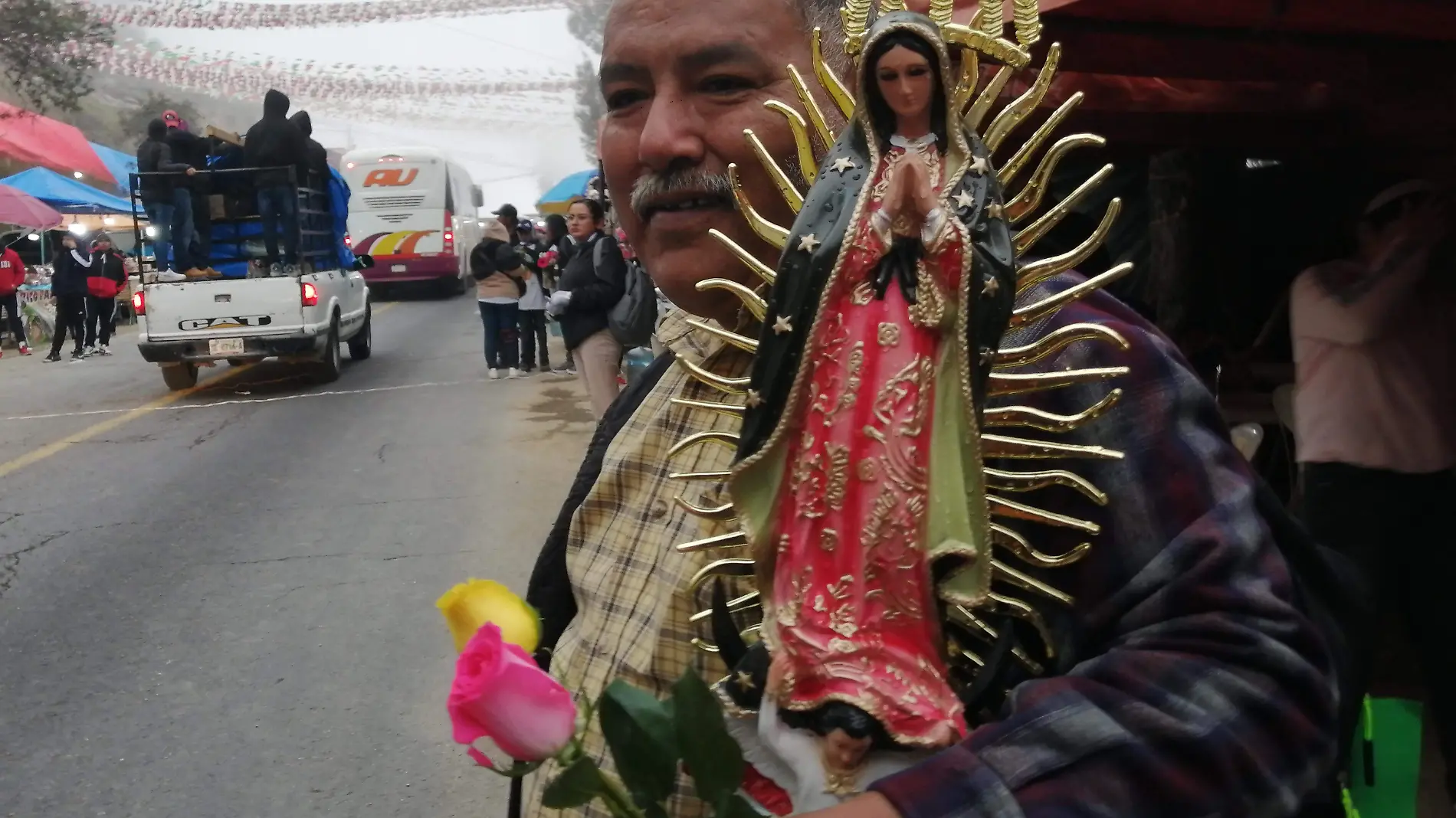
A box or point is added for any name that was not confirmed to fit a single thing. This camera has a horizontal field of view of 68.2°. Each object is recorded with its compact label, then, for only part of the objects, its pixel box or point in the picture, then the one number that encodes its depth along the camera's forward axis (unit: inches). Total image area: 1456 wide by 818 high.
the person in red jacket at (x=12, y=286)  557.0
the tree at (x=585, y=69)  1220.5
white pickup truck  387.5
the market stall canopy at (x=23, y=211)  645.9
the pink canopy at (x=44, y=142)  773.9
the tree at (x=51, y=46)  807.7
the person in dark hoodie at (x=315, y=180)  432.5
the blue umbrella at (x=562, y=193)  730.2
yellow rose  36.9
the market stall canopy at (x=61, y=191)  780.6
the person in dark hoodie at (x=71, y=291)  528.4
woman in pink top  125.3
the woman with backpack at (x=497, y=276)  398.3
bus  780.6
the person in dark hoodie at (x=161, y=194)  419.2
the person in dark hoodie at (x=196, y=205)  422.3
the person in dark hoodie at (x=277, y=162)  411.8
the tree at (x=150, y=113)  1443.2
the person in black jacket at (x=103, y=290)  558.3
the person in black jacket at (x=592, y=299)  256.8
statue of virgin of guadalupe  29.8
